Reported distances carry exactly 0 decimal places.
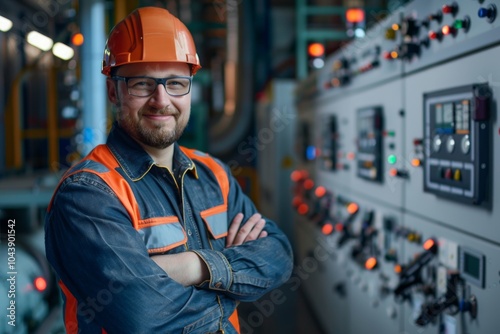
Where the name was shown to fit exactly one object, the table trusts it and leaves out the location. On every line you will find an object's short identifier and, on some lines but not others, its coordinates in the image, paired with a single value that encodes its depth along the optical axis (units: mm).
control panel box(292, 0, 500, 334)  1743
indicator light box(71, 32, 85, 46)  3092
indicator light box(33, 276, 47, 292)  3254
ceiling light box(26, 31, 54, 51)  3223
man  1344
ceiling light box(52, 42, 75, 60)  3564
